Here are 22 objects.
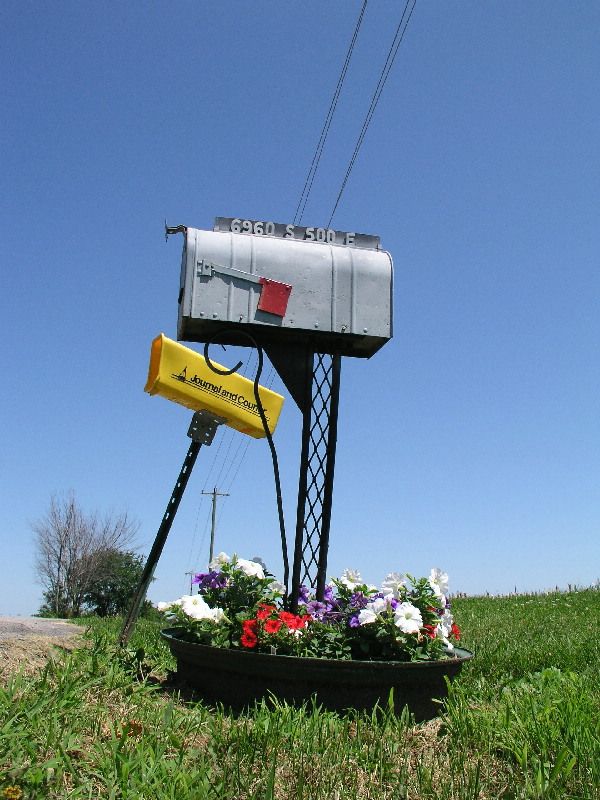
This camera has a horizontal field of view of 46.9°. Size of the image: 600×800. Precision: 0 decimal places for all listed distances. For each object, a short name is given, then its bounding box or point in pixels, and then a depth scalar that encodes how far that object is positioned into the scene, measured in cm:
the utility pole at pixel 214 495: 2873
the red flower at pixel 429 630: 369
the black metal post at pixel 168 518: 542
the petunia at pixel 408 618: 345
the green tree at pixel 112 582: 2188
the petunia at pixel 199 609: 370
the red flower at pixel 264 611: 368
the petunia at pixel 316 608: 393
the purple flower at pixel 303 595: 415
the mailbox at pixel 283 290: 417
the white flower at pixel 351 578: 411
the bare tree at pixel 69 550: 2450
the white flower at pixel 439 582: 395
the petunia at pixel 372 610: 351
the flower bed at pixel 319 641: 333
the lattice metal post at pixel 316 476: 418
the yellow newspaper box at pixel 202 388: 508
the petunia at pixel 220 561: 417
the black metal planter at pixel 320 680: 330
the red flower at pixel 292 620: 362
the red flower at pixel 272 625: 356
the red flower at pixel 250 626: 356
